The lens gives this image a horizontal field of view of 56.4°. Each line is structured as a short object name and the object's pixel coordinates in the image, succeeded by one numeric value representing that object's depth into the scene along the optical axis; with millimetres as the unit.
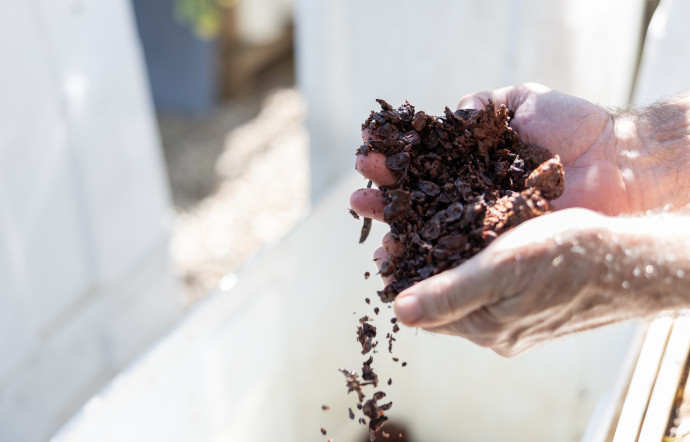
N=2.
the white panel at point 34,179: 1404
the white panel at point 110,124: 1531
